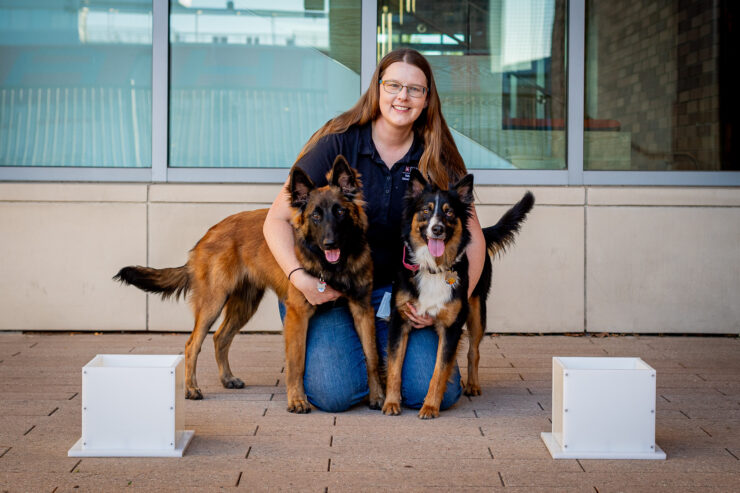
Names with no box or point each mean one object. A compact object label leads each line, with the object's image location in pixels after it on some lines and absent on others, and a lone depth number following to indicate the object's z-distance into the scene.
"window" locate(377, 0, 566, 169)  5.99
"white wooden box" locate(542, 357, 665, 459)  2.87
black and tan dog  3.46
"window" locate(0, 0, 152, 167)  5.92
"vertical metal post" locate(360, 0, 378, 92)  5.87
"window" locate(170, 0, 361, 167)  5.95
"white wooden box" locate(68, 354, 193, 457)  2.86
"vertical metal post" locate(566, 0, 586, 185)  5.88
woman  3.65
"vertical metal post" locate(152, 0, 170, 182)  5.86
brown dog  3.54
